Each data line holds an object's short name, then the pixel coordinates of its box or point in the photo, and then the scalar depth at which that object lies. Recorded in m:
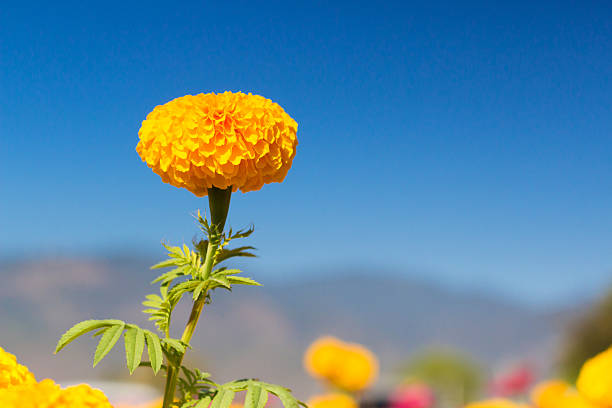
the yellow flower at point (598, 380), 0.72
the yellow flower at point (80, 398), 0.61
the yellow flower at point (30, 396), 0.60
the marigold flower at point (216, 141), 0.69
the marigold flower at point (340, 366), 1.34
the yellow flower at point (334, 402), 1.15
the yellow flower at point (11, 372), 0.64
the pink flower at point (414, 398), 3.26
